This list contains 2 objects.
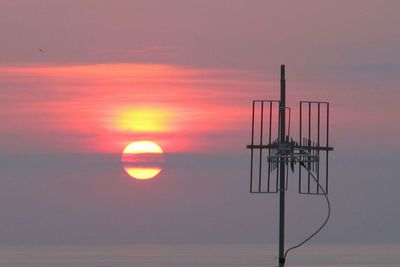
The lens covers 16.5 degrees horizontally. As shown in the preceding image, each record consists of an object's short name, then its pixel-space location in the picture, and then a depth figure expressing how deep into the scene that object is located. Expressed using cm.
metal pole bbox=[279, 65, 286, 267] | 4056
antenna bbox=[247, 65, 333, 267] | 4138
